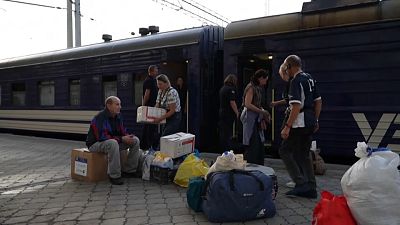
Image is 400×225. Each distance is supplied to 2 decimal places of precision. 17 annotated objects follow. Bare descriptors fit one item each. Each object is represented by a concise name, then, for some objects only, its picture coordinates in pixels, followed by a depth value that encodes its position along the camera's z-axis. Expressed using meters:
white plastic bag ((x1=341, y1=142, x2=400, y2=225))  3.17
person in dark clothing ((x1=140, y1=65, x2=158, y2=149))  7.55
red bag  3.22
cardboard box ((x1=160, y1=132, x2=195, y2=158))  5.80
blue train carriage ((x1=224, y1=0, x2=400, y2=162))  6.00
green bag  4.23
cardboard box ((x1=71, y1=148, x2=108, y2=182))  5.85
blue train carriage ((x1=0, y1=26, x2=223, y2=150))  8.35
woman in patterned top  6.49
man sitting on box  5.69
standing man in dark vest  4.63
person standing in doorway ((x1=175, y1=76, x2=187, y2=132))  8.53
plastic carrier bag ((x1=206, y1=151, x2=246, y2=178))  4.14
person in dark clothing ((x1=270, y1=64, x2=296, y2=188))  4.85
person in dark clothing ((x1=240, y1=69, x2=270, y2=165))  5.57
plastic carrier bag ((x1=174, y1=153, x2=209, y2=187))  5.36
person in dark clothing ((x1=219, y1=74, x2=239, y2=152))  6.50
